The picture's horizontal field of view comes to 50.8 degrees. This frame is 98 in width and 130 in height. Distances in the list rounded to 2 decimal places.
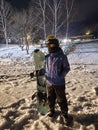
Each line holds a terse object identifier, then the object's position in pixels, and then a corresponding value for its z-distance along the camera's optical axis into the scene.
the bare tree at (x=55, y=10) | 12.43
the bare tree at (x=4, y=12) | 13.46
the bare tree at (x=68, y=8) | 12.50
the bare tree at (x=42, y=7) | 12.46
